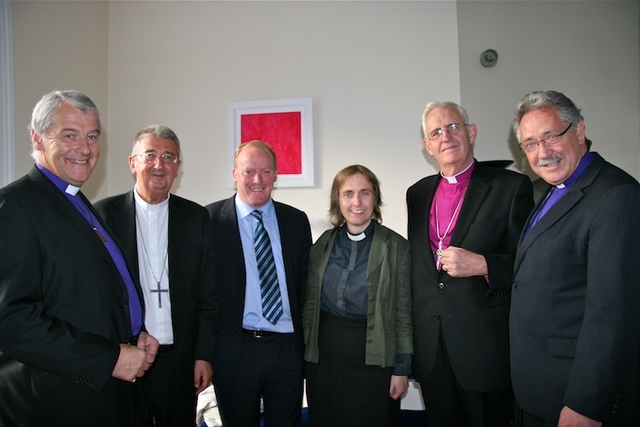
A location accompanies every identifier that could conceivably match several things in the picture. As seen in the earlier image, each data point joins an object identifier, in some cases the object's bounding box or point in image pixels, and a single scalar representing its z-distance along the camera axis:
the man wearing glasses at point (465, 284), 1.96
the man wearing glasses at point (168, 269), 2.05
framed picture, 3.60
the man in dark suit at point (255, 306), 2.20
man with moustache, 1.42
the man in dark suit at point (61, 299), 1.32
